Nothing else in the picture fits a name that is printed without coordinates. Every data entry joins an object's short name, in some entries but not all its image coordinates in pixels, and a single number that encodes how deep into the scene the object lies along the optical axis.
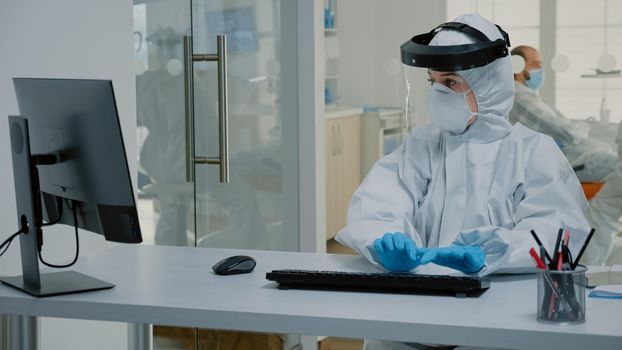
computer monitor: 3.02
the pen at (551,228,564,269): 2.81
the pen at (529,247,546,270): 2.82
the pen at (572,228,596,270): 2.82
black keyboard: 2.99
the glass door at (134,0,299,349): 4.45
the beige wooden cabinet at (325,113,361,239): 5.35
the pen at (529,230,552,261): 2.82
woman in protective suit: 3.42
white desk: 2.74
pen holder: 2.76
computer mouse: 3.23
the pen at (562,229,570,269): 2.83
